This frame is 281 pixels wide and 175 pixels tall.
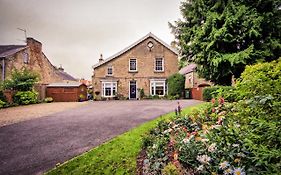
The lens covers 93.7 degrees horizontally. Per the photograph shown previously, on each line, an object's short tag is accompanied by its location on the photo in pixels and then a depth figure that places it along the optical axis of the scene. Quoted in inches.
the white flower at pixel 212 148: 86.5
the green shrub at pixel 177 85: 718.0
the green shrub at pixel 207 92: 453.0
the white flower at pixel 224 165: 74.8
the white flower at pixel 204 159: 85.4
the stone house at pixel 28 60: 684.6
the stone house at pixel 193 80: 793.2
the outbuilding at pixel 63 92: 763.3
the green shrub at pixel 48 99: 703.9
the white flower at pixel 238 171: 67.4
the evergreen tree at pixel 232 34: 344.2
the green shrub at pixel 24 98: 586.5
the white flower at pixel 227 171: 70.5
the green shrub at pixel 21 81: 606.4
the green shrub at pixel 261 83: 78.4
